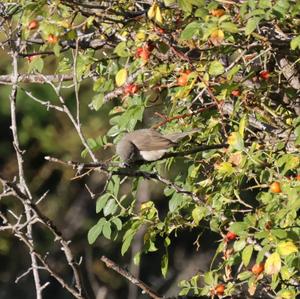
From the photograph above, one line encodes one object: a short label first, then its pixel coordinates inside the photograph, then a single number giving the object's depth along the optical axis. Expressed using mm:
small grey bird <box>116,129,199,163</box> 7434
